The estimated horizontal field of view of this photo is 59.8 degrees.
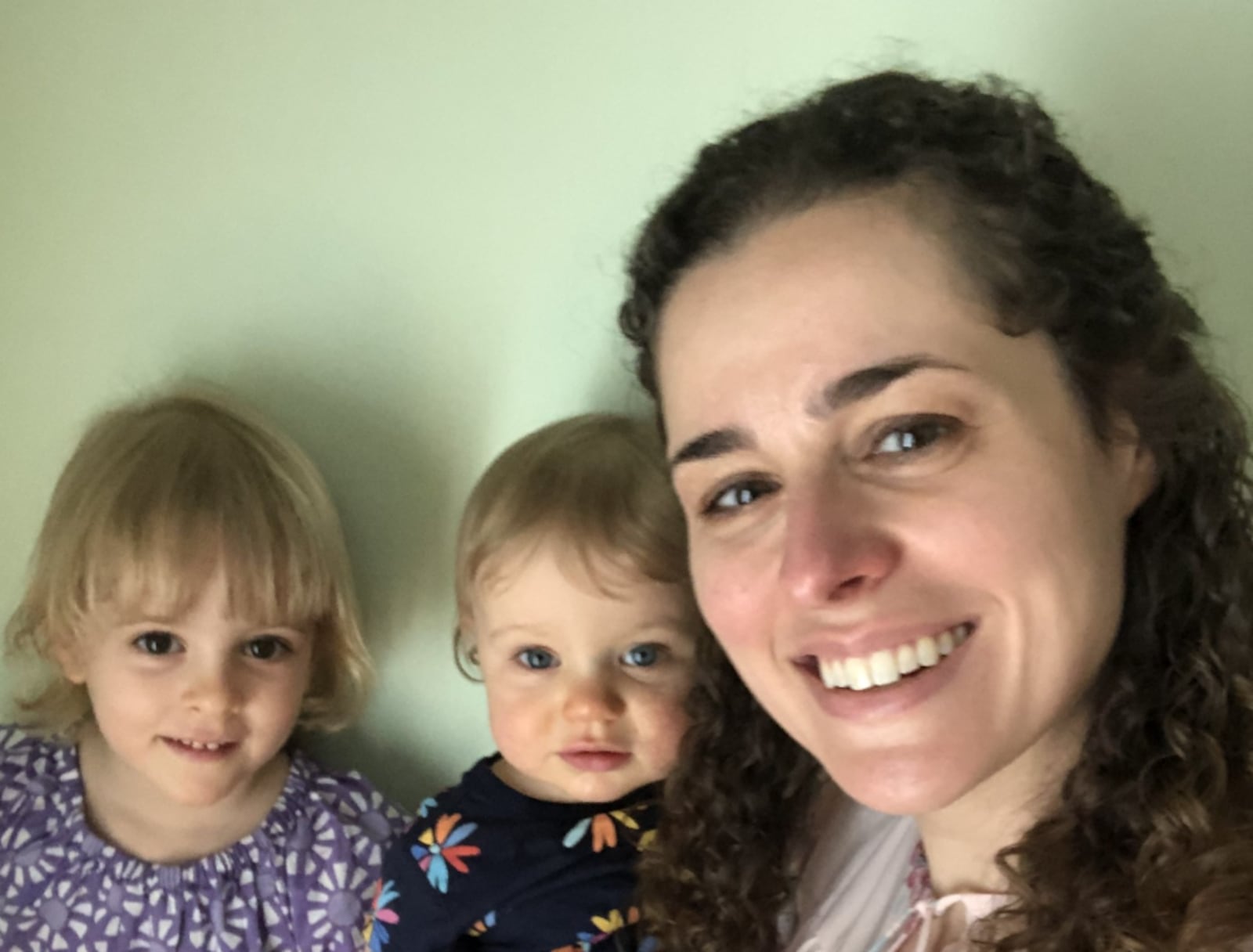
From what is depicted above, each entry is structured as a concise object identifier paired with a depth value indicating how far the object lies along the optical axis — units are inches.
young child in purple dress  51.0
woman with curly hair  29.5
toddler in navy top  45.7
